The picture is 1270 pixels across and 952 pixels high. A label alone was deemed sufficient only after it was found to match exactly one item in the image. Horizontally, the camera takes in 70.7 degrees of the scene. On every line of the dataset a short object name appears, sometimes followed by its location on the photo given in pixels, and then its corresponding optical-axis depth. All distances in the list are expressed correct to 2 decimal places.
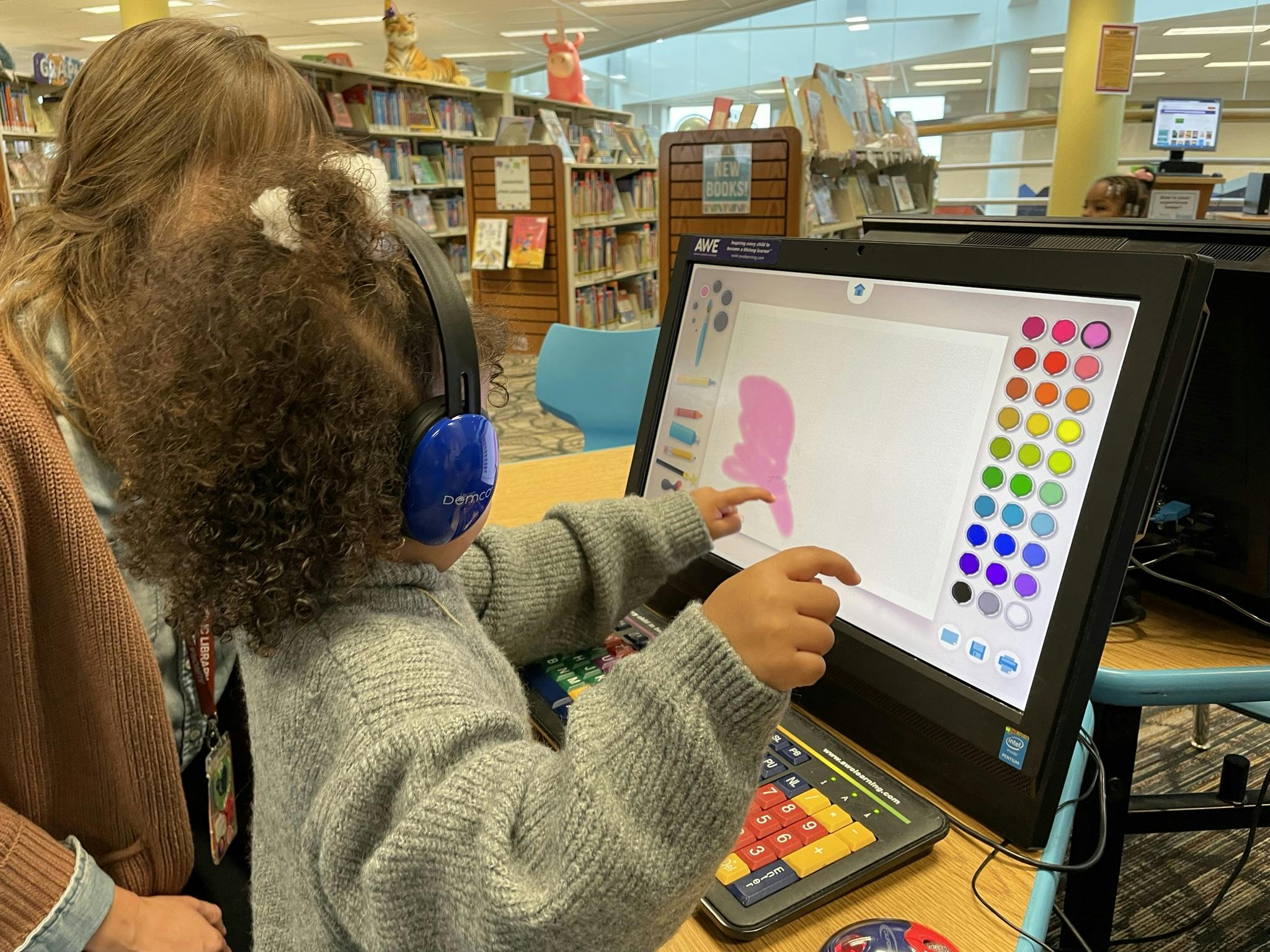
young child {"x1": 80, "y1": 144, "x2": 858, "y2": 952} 0.43
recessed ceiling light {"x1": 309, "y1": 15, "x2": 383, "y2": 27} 9.40
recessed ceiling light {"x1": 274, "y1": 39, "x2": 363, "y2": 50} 10.88
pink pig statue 6.84
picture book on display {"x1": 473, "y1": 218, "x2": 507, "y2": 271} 4.82
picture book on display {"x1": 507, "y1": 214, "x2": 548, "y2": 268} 4.74
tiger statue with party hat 5.39
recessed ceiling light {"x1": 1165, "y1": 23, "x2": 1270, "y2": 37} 7.40
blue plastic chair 2.25
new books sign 3.55
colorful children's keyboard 0.54
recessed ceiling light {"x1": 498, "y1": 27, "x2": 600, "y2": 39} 9.82
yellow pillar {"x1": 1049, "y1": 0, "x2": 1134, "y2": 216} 5.71
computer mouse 0.48
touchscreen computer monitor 0.53
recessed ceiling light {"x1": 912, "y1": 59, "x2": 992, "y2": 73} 8.65
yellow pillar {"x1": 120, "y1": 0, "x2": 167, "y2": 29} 5.71
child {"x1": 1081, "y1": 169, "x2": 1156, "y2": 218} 3.90
